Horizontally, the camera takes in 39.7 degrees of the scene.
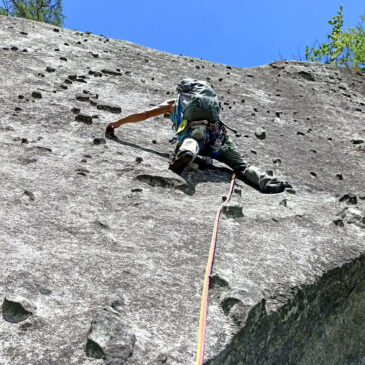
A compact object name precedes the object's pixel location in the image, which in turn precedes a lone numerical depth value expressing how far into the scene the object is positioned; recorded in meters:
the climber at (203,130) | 6.44
